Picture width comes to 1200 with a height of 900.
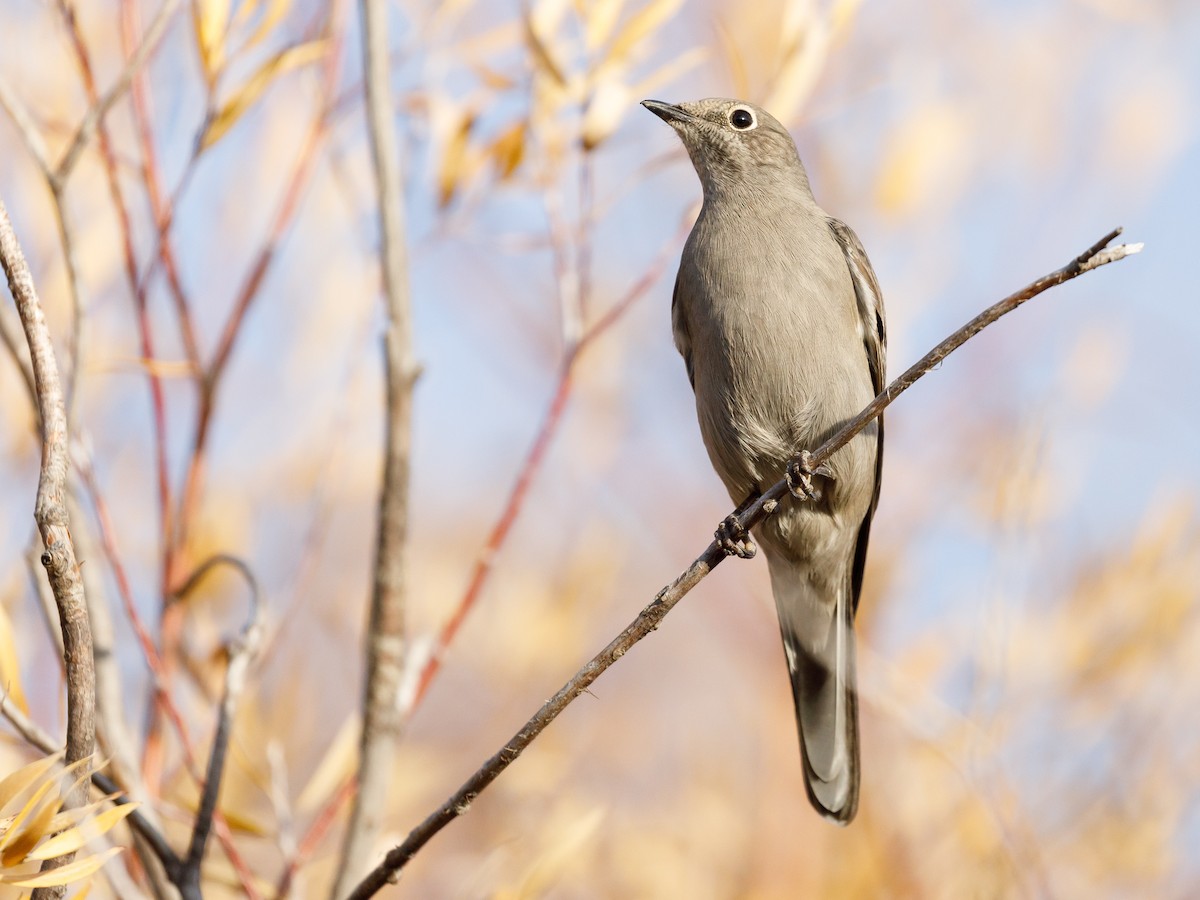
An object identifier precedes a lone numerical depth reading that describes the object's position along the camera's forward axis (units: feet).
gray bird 23.32
